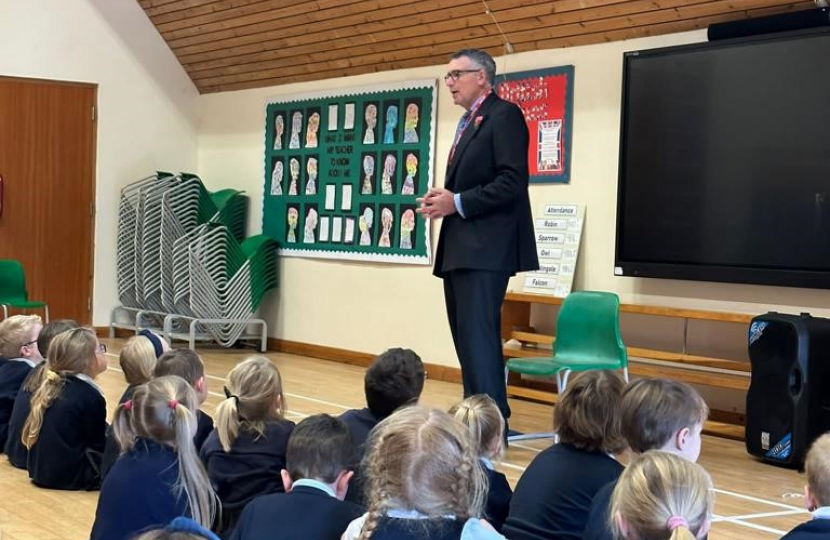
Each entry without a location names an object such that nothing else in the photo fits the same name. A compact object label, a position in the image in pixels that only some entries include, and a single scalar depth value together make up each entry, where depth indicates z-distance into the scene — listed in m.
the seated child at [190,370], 3.46
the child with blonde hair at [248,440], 2.88
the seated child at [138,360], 3.94
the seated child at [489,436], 2.61
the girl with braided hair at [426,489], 1.80
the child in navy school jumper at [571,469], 2.44
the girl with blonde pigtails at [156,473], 2.68
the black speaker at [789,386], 4.98
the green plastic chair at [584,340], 5.21
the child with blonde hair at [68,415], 4.02
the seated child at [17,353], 4.61
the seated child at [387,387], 3.12
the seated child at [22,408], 4.35
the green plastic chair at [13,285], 8.38
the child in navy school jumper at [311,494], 2.10
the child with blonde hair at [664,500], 1.74
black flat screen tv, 5.43
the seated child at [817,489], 2.04
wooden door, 9.19
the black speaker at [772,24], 5.35
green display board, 7.93
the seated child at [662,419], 2.47
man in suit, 4.41
